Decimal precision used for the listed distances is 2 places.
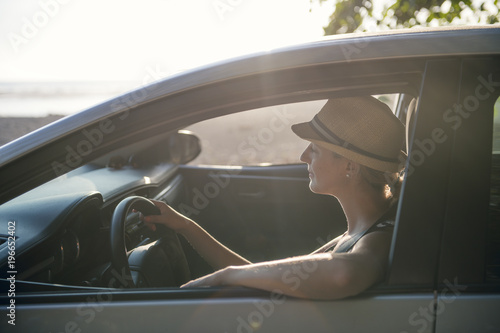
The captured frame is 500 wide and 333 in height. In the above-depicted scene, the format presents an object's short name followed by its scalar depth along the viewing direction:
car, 1.28
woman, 1.78
